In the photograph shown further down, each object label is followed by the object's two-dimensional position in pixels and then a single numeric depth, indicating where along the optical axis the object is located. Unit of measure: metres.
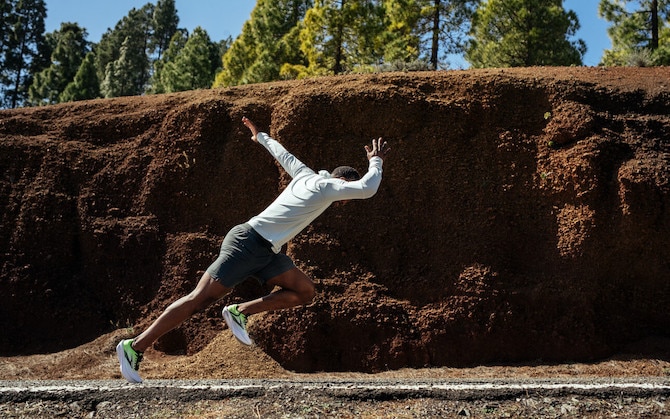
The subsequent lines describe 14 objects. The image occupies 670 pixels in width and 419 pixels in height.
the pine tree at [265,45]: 29.61
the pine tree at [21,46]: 55.09
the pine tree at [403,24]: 24.80
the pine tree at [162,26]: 61.84
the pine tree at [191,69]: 39.34
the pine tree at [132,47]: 53.57
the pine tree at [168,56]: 47.23
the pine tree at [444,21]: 26.20
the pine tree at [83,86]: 47.22
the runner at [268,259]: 5.83
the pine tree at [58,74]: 50.94
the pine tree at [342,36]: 24.69
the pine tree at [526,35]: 23.91
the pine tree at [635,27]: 21.64
